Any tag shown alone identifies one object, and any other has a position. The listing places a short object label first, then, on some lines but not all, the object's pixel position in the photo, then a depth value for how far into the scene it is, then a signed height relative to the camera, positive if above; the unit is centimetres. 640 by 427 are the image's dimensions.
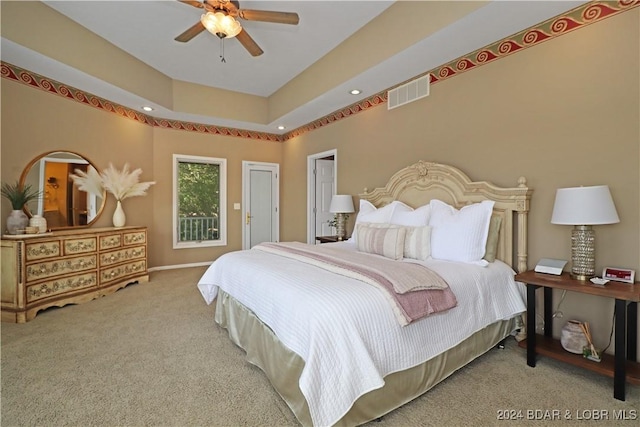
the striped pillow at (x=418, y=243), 275 -31
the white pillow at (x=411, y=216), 300 -7
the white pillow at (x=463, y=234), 255 -22
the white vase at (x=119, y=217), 441 -14
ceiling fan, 243 +160
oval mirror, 357 +19
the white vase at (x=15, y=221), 327 -16
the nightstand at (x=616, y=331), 185 -84
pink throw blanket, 171 -44
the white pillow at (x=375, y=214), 342 -6
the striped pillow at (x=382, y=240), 279 -31
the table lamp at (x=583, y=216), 201 -4
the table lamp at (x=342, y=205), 443 +6
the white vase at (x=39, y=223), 340 -18
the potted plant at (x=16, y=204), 328 +3
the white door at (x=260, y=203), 618 +11
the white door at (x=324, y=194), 573 +28
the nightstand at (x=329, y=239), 462 -48
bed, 145 -67
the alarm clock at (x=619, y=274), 205 -45
